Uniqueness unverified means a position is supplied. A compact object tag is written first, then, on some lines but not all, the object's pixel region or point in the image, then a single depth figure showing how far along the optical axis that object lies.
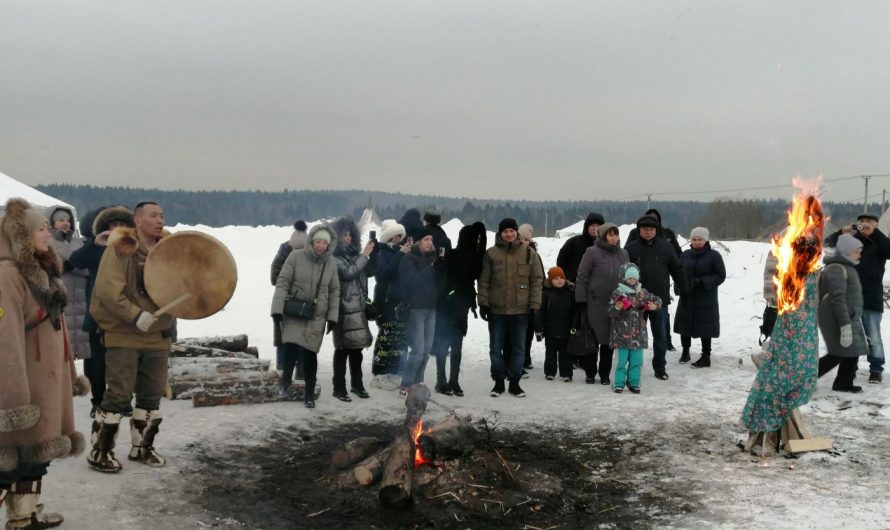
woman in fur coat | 4.18
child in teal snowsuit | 9.15
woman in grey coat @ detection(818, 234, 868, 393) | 8.28
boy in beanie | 10.08
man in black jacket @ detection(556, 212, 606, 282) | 10.75
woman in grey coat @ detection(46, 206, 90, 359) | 8.27
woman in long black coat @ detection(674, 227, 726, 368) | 10.71
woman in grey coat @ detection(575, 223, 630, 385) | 9.61
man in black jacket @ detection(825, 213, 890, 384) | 9.66
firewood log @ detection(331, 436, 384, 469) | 5.81
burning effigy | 6.31
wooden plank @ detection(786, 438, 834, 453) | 6.40
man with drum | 5.56
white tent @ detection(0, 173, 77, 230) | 21.88
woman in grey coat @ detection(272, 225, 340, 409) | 8.14
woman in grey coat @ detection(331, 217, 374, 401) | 8.56
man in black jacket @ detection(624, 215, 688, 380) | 10.17
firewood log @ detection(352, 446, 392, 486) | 5.39
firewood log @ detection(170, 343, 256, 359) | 9.75
